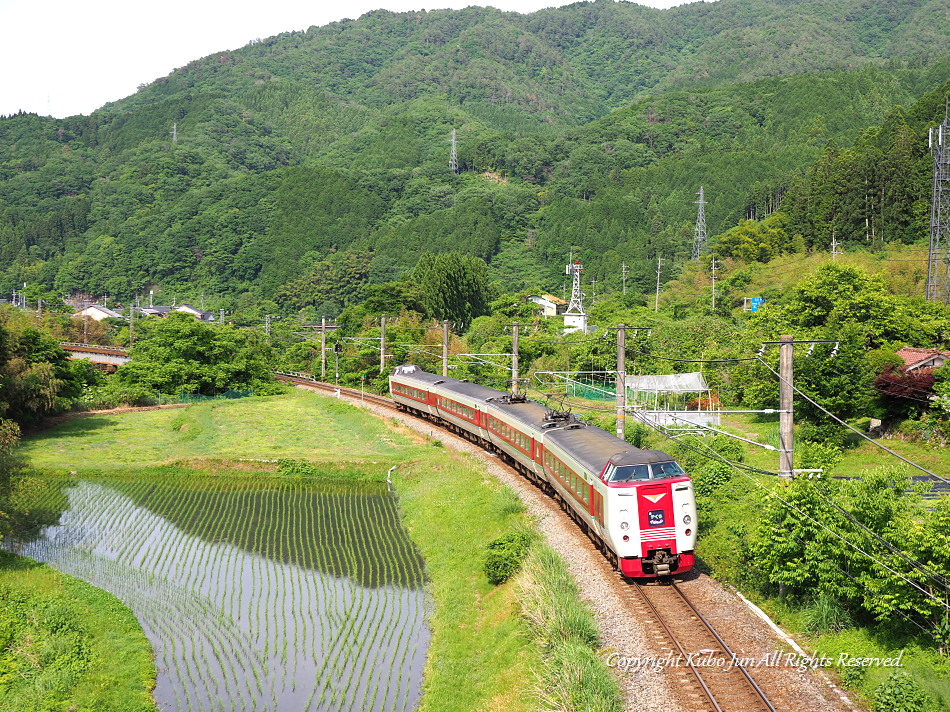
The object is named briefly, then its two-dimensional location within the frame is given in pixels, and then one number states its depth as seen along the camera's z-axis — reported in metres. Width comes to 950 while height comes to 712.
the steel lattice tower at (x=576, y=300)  99.68
